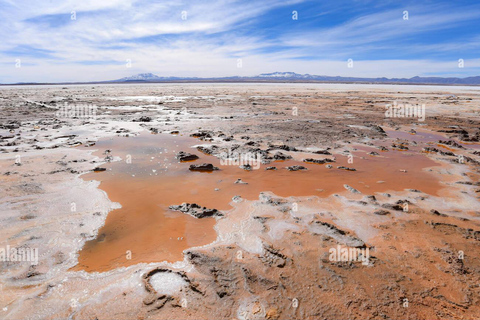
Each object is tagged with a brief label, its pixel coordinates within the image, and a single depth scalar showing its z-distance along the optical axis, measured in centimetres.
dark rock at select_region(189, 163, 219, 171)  811
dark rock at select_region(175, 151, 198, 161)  906
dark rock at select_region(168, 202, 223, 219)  539
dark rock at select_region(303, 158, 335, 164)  897
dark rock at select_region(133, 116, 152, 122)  1709
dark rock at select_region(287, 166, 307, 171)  821
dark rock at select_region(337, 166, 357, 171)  823
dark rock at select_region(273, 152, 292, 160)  932
